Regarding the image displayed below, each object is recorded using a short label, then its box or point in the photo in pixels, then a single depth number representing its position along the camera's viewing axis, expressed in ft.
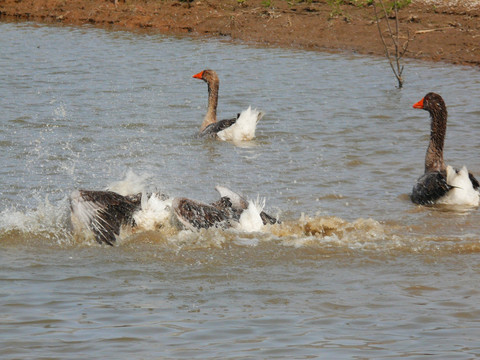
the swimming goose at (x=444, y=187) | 53.36
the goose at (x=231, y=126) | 73.56
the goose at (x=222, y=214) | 44.88
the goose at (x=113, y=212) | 43.32
